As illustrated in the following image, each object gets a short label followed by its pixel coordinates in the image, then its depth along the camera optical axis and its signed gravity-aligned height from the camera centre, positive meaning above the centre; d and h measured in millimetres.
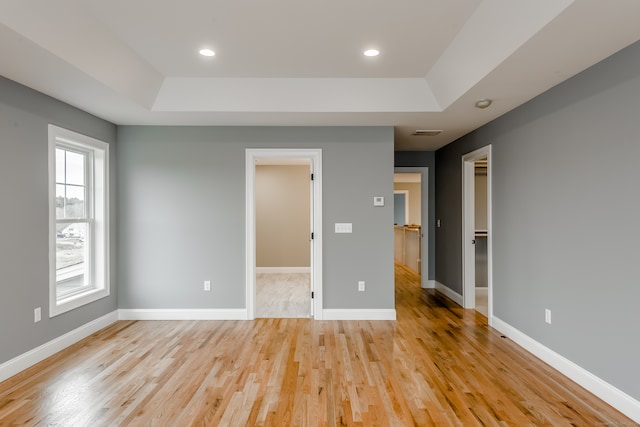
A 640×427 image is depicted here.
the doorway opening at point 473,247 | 4359 -500
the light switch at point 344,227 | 4535 -161
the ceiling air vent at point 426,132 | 4777 +1111
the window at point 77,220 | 3449 -44
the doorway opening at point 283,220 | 8047 -118
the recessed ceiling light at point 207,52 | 3137 +1440
